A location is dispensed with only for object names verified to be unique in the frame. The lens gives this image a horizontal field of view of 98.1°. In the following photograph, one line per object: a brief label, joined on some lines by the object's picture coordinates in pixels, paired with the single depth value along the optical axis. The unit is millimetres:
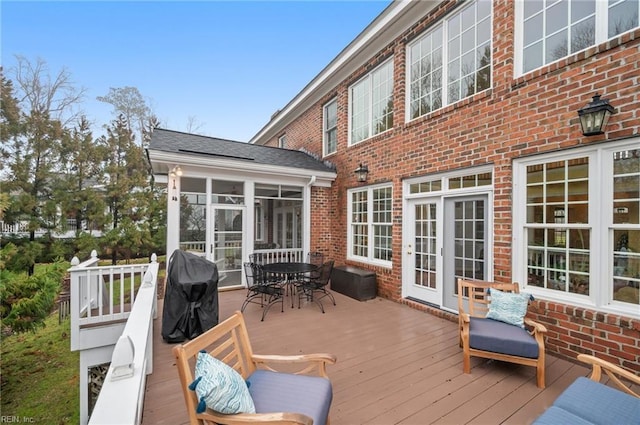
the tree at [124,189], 10539
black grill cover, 3723
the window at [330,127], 8039
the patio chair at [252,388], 1426
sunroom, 5859
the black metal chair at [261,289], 5082
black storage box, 5832
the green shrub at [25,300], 4434
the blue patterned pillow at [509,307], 3173
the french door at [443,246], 4398
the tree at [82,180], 9844
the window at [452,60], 4340
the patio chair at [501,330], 2760
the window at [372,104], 6168
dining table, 5274
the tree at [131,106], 14320
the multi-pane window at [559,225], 3258
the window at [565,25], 3068
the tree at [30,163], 9047
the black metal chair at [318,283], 5426
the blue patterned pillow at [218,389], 1406
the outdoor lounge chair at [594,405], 1711
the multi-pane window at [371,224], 6156
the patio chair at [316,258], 7274
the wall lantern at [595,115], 2914
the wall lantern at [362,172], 6484
